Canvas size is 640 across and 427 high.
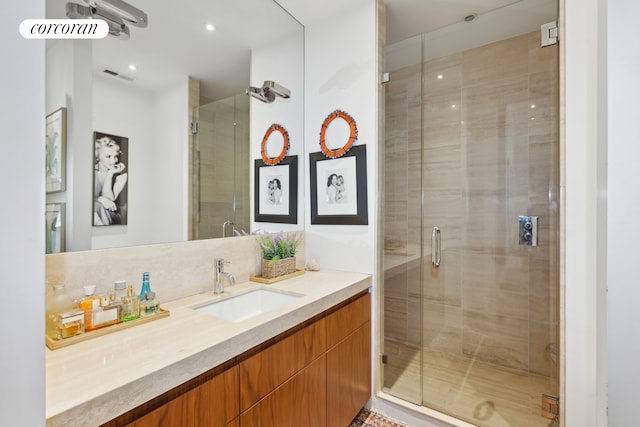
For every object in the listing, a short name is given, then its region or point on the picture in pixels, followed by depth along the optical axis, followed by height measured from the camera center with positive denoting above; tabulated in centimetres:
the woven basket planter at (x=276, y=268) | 173 -34
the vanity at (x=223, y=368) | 71 -47
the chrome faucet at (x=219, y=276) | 147 -32
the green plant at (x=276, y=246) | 180 -22
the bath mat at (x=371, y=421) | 175 -128
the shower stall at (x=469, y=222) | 174 -7
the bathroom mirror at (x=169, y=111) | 111 +47
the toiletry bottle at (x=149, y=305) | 113 -37
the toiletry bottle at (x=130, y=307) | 108 -35
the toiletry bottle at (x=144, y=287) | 114 -30
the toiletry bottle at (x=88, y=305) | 98 -32
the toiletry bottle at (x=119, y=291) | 108 -30
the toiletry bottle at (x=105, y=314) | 99 -36
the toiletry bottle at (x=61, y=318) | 92 -34
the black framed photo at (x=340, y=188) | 191 +17
